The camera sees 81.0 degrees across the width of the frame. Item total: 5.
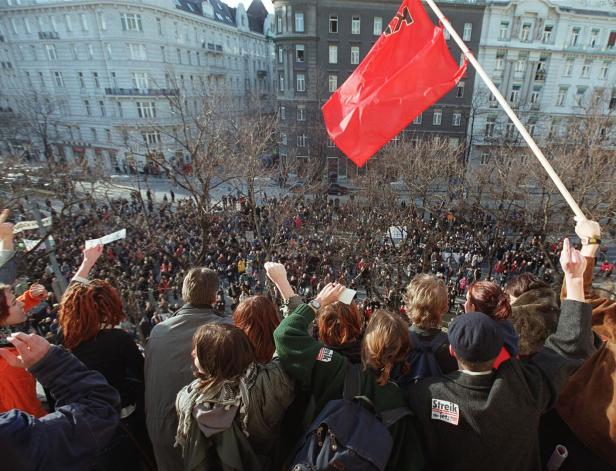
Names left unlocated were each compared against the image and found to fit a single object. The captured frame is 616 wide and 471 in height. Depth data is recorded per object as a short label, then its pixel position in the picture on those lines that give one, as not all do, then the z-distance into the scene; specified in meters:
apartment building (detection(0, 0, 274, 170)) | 30.36
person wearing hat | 1.93
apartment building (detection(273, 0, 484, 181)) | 26.86
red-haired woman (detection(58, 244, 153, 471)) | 2.51
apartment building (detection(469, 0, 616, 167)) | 26.56
